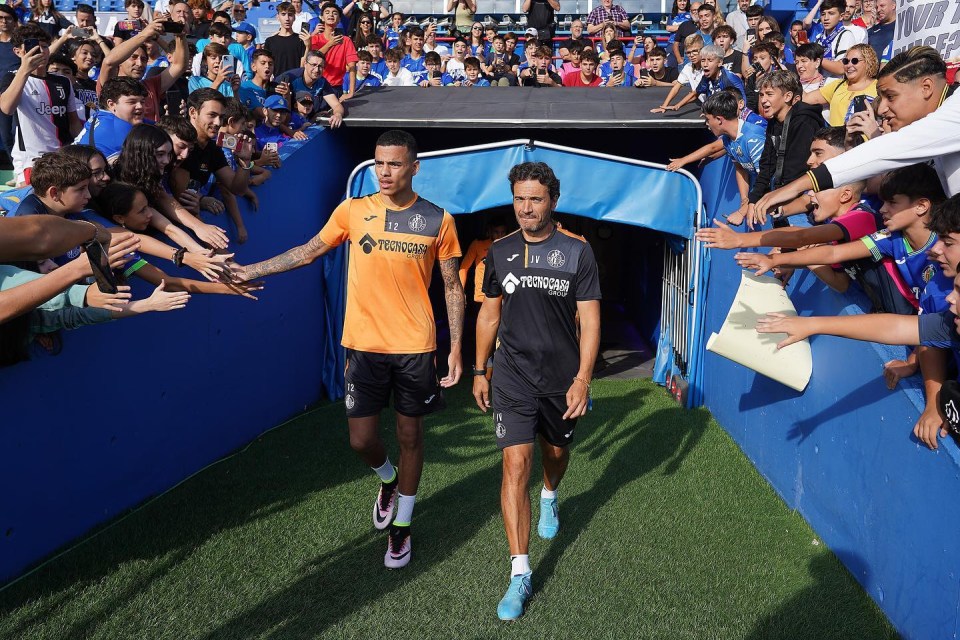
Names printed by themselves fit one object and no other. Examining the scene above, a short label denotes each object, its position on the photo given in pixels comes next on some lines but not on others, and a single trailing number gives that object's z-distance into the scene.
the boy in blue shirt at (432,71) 12.23
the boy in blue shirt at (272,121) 7.98
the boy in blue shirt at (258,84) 7.99
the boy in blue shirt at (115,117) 5.39
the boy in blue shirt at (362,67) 10.18
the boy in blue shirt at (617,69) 11.88
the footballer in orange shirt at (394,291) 4.55
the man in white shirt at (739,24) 12.44
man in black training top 4.27
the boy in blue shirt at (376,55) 11.77
